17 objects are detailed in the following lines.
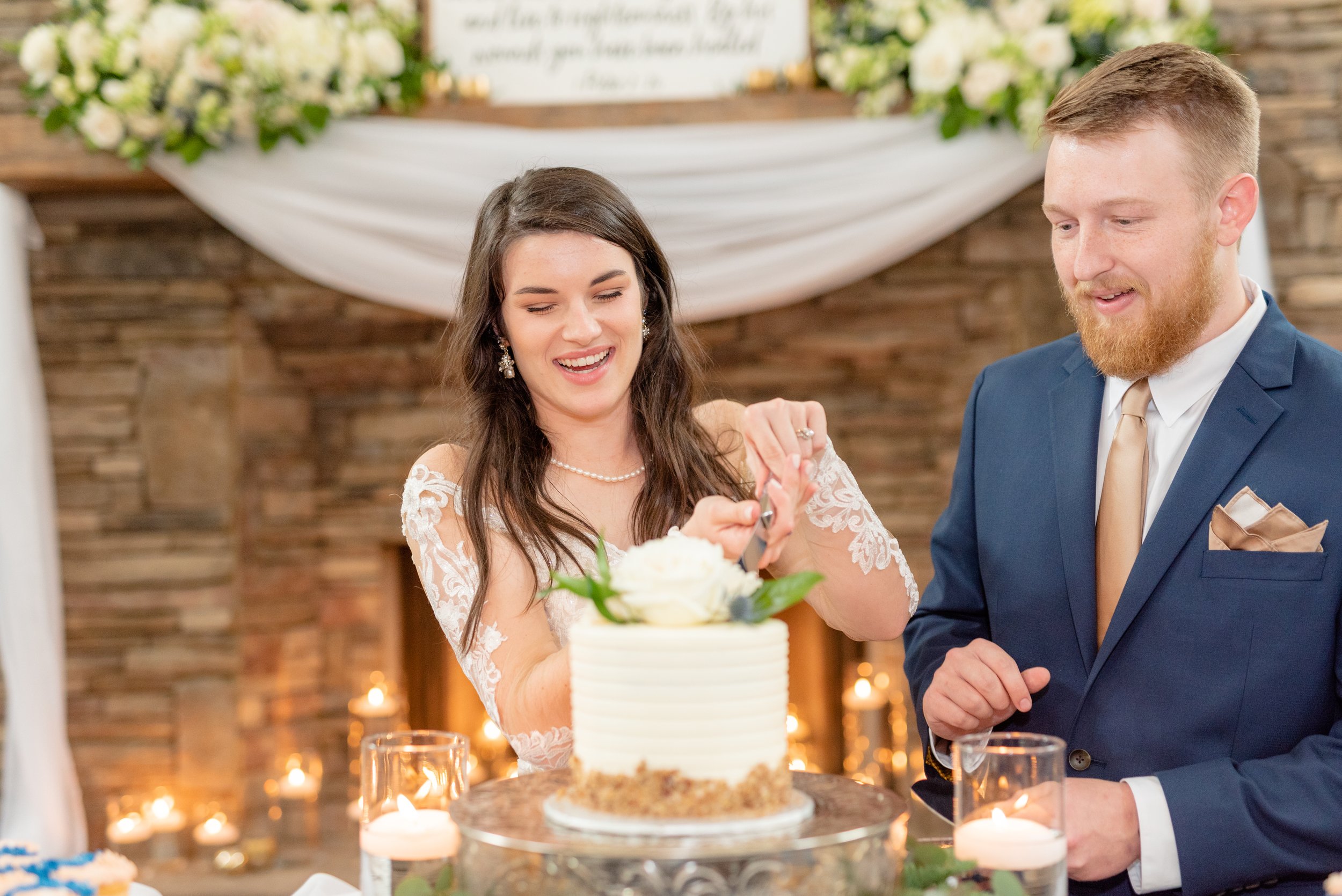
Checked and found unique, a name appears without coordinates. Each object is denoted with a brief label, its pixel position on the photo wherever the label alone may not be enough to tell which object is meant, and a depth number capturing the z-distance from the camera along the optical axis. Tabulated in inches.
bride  80.0
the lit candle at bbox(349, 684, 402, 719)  179.2
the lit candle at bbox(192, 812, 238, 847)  167.2
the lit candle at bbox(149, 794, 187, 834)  166.4
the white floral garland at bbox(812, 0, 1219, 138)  141.1
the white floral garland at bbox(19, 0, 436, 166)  146.0
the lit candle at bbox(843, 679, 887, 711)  178.5
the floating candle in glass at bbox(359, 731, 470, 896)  53.4
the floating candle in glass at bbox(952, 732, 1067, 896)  50.0
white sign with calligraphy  156.8
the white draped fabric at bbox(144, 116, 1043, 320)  150.9
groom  65.7
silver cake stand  44.2
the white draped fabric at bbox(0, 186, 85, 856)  150.6
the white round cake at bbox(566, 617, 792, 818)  48.1
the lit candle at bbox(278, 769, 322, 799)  173.9
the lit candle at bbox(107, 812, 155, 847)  166.4
